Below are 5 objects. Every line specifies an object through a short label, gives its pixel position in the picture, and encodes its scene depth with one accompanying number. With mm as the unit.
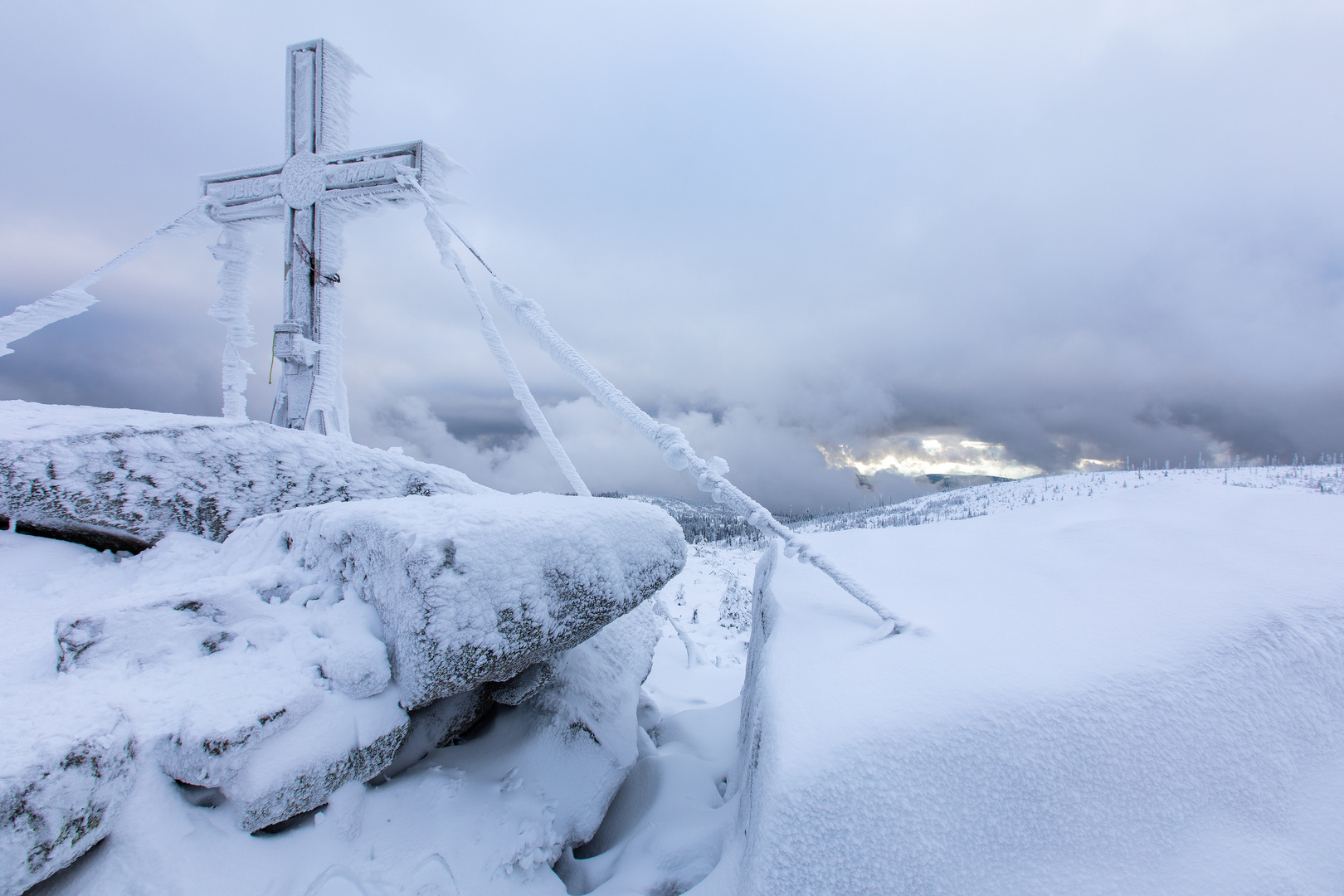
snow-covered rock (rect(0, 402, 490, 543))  2377
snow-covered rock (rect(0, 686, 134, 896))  1164
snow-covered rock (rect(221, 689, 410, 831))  1482
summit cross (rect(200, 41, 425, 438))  3871
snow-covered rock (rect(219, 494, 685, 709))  1748
